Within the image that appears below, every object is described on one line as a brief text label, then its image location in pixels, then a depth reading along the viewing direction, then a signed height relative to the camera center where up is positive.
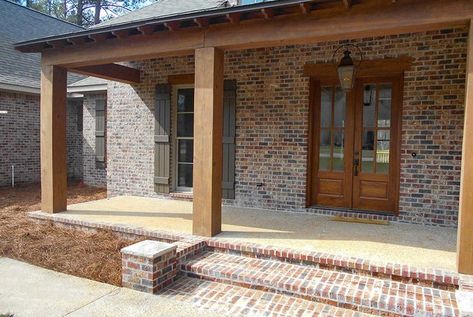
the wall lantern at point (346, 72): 4.79 +0.97
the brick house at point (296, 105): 3.95 +0.61
